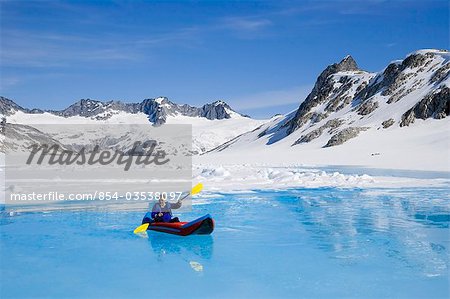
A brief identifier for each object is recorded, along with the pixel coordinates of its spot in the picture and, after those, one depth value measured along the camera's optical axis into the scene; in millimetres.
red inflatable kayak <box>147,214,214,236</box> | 14250
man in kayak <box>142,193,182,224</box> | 15594
